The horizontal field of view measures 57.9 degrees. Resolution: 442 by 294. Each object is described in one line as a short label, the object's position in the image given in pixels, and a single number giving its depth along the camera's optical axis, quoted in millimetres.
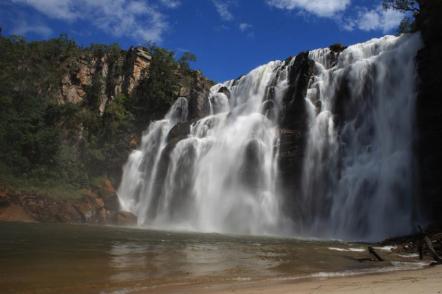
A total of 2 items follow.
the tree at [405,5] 37062
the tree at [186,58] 63438
